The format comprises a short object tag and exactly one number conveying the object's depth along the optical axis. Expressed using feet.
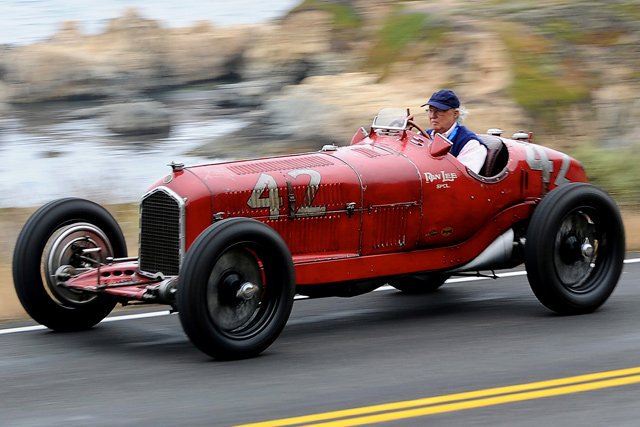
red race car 49.19
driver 59.67
